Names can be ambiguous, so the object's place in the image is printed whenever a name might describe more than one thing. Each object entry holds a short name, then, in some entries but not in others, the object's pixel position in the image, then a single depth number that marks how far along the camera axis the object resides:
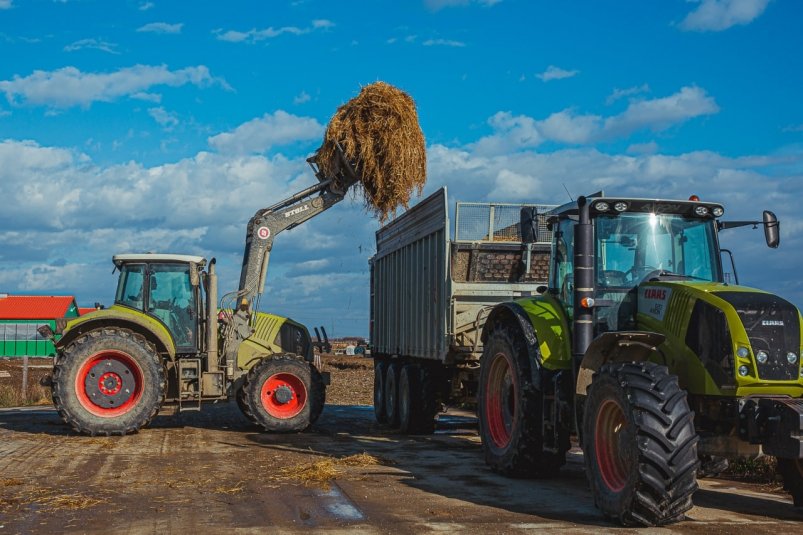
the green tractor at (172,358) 14.06
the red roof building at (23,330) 53.84
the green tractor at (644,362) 6.87
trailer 13.05
